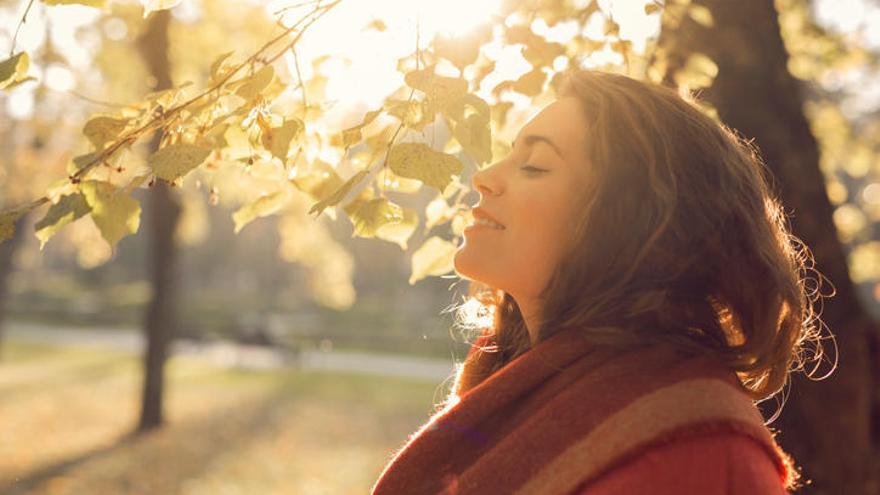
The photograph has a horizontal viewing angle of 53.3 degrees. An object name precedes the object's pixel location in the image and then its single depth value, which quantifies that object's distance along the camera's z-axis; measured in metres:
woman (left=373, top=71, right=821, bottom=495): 1.54
